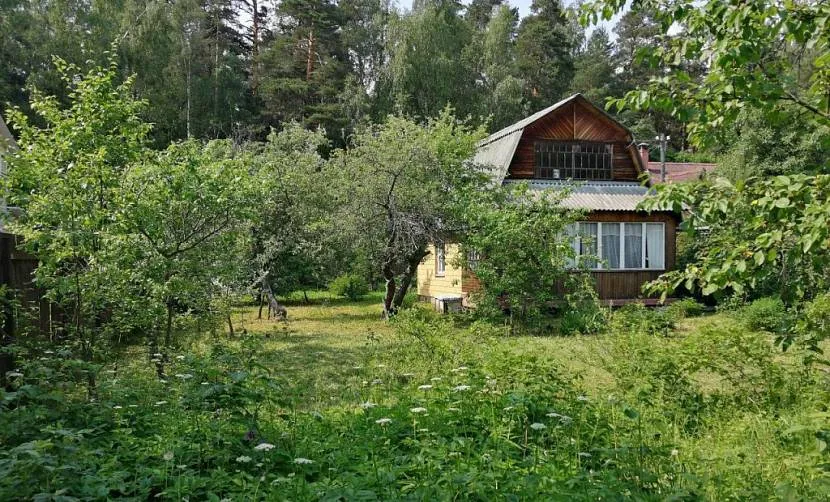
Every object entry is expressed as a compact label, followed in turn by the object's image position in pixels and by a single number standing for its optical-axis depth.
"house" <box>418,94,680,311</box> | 17.36
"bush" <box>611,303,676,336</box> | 6.60
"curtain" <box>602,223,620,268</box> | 17.42
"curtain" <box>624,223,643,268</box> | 17.59
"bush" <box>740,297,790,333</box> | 11.74
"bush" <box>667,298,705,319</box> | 15.30
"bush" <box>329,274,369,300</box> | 23.13
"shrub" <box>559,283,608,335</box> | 11.79
